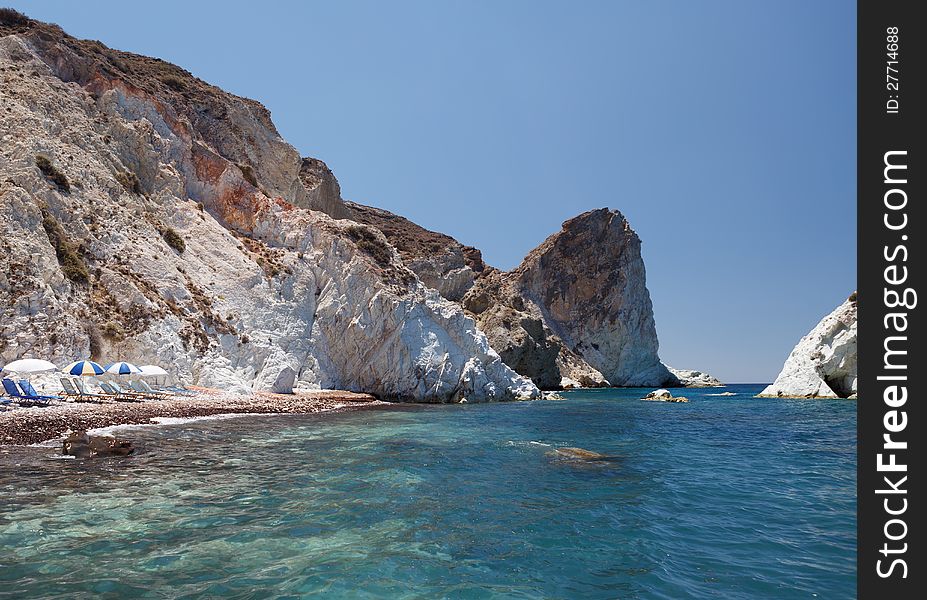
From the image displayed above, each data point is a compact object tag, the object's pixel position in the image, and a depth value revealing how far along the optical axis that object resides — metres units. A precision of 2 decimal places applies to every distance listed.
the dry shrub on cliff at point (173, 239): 42.45
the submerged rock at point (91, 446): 14.34
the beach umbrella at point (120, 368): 27.54
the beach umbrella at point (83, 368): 25.33
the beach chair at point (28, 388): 22.92
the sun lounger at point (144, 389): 30.00
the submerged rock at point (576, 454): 18.05
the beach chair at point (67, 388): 26.38
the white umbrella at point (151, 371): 29.83
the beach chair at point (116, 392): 27.92
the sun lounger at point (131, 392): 28.84
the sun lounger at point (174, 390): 31.02
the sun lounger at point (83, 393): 25.66
